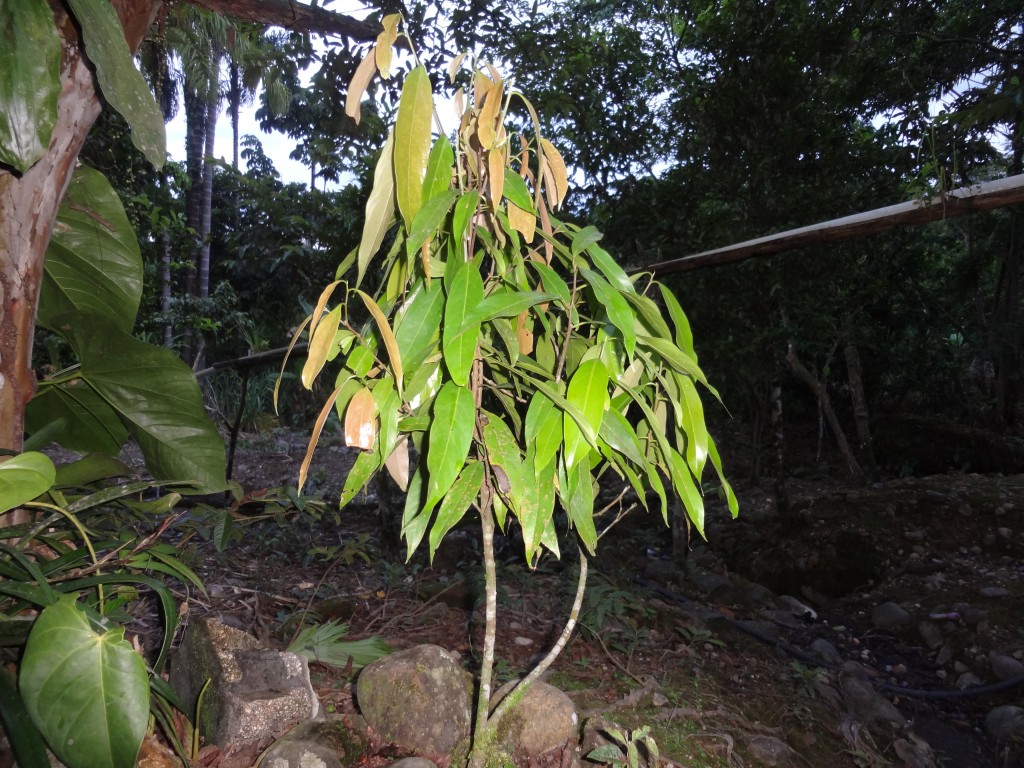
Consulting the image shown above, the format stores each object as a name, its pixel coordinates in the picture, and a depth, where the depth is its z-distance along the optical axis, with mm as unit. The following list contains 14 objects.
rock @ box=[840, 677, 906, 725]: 2293
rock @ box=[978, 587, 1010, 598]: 3561
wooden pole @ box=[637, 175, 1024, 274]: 1599
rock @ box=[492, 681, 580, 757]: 1138
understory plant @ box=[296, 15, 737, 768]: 745
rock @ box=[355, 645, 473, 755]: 1127
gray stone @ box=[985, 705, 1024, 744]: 2441
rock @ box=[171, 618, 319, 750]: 1049
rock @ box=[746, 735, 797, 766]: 1556
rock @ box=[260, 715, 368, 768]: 1003
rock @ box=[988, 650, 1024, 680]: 2867
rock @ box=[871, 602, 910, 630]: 3469
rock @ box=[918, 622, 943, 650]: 3232
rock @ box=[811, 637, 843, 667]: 2882
